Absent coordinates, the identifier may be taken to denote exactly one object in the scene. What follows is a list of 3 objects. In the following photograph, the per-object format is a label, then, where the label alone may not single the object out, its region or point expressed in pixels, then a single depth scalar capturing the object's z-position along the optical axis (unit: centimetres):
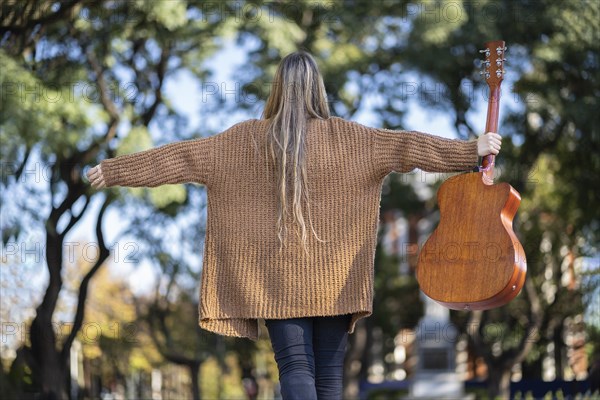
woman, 457
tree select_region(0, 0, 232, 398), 1271
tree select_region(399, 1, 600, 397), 1608
